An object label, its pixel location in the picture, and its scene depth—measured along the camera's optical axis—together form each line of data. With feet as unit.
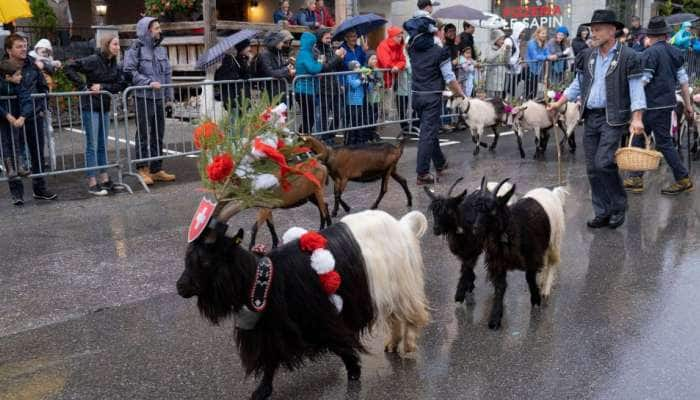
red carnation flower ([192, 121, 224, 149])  12.14
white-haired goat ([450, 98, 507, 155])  38.22
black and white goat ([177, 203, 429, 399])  11.48
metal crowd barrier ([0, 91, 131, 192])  27.48
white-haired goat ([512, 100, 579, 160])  37.32
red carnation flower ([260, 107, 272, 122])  12.91
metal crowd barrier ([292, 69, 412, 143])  35.96
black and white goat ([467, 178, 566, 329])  15.84
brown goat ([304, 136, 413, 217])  24.30
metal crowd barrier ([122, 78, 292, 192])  30.55
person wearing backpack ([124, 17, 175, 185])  30.45
